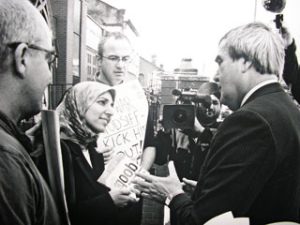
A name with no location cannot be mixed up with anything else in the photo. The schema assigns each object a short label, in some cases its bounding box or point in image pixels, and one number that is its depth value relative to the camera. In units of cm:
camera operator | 150
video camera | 147
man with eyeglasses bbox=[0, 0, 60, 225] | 68
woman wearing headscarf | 110
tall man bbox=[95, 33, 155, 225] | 122
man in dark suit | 93
